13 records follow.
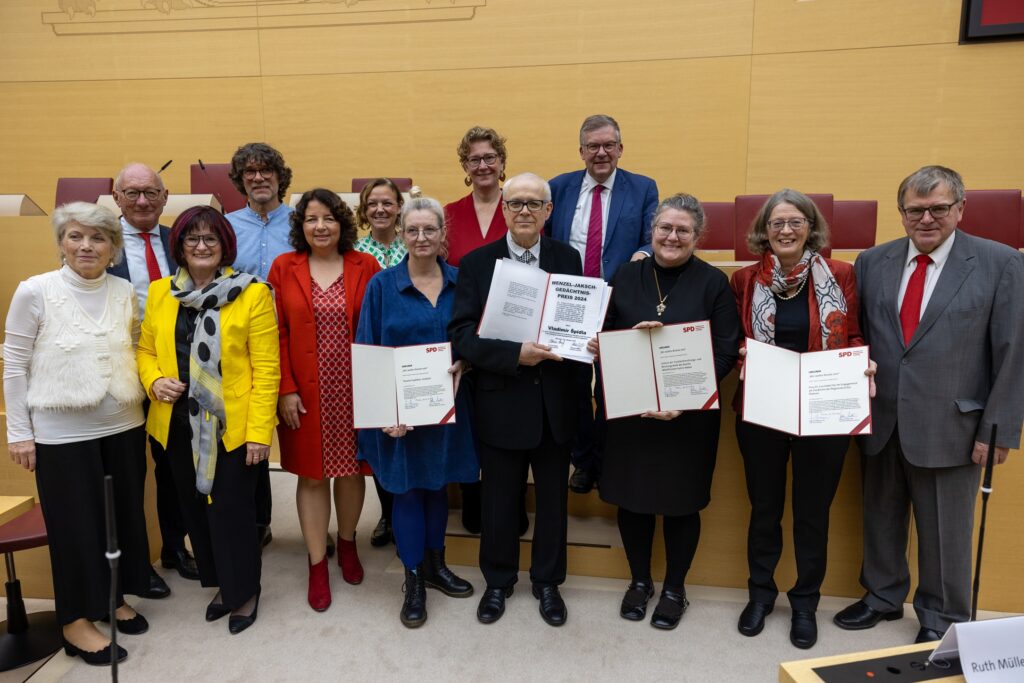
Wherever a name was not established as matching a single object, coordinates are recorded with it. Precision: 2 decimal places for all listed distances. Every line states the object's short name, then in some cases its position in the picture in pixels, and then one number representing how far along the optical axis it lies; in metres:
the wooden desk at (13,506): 1.80
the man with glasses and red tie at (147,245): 2.60
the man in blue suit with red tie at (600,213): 2.72
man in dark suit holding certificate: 2.18
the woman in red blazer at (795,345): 2.10
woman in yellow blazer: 2.23
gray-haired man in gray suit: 2.03
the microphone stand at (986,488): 1.44
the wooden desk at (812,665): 1.21
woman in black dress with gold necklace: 2.16
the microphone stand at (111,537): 1.10
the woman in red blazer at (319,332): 2.40
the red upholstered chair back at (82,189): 4.97
